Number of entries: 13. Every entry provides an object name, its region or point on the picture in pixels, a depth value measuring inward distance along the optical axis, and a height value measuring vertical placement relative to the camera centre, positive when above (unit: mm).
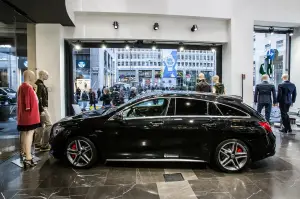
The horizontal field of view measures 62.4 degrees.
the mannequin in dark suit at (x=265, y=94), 6953 -124
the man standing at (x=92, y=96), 8453 -208
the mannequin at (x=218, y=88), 6496 +49
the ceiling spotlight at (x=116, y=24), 7078 +1891
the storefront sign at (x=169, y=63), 8266 +913
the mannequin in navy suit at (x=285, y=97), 6762 -204
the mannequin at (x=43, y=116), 5012 -532
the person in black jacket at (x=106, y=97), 8391 -227
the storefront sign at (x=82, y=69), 8048 +710
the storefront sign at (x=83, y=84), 8096 +216
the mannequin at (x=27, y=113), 4094 -373
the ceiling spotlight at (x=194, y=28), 7405 +1860
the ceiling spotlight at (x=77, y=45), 7534 +1377
